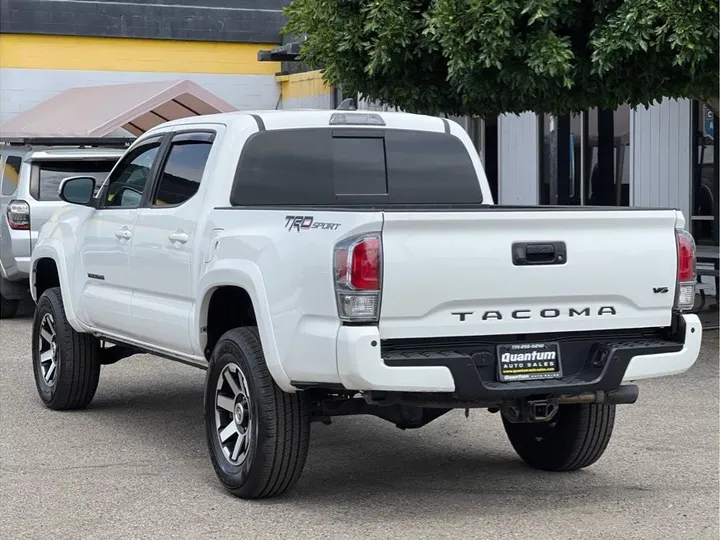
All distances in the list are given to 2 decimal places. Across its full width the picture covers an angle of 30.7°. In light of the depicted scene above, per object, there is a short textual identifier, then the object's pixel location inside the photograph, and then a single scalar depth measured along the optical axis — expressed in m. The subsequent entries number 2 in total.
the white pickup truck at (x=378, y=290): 5.83
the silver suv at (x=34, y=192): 14.37
